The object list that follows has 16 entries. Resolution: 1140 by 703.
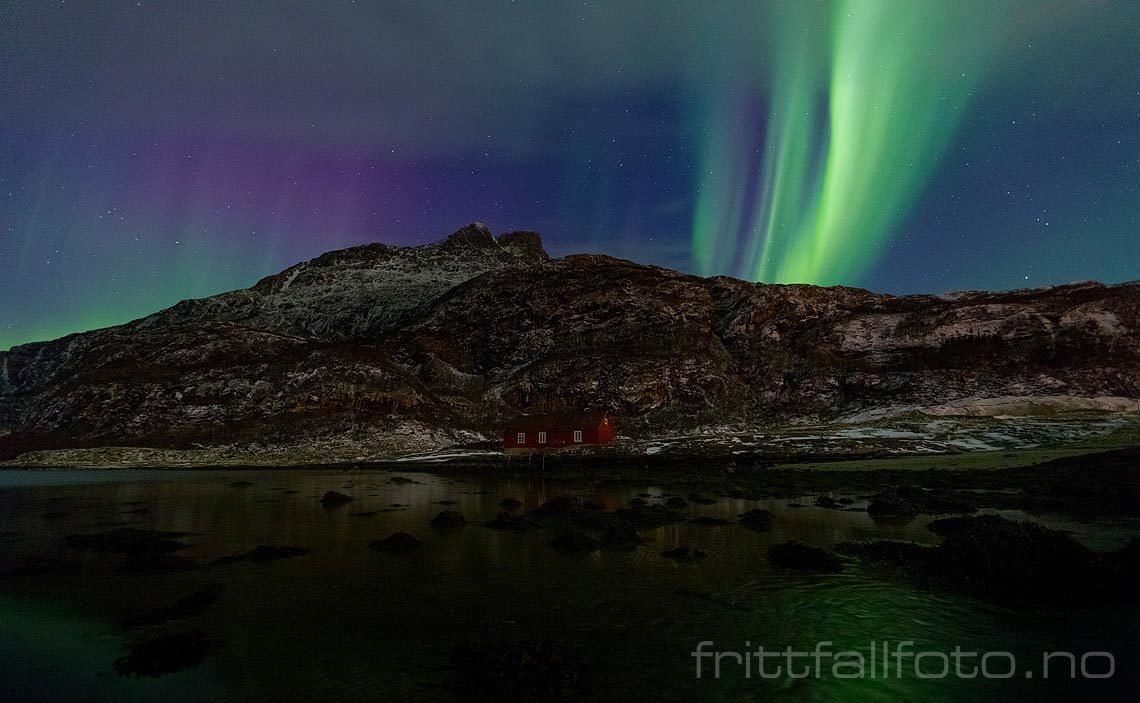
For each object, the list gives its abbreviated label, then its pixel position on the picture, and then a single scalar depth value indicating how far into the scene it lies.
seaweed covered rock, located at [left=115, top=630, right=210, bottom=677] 12.31
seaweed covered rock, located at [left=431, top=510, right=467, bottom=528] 31.61
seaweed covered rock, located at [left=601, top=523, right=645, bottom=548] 25.25
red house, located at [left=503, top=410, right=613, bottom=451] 96.25
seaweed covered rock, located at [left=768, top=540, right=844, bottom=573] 20.31
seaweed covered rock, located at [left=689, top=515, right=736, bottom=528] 30.19
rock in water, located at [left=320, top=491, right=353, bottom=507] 41.04
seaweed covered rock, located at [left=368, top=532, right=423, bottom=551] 25.09
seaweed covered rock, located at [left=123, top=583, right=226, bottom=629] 15.57
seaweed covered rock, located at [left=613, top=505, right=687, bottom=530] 30.64
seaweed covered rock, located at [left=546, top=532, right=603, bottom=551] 24.58
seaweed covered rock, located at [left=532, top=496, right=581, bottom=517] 35.03
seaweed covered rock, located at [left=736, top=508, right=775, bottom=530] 29.36
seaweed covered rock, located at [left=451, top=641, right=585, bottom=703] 10.71
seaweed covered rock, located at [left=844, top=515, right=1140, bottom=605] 16.17
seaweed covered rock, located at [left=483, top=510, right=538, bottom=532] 30.69
